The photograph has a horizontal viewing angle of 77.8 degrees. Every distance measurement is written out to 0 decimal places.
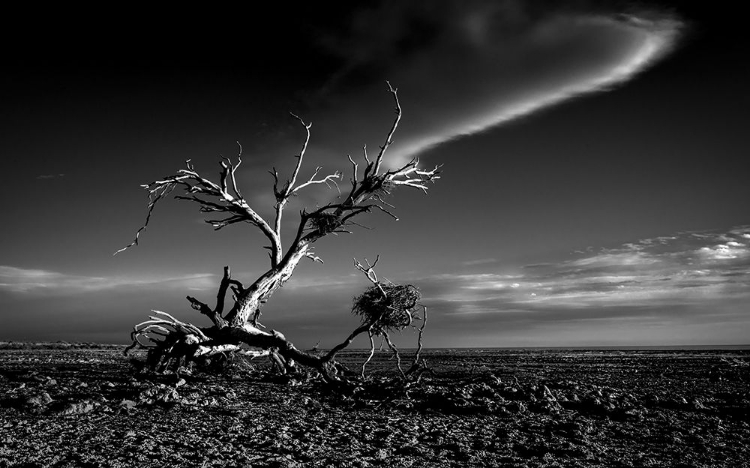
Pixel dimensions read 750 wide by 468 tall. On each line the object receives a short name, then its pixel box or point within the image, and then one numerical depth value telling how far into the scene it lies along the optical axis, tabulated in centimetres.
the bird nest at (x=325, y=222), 1209
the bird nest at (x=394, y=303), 952
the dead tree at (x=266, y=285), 971
